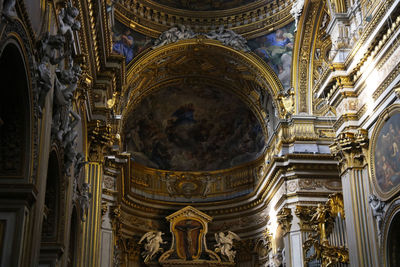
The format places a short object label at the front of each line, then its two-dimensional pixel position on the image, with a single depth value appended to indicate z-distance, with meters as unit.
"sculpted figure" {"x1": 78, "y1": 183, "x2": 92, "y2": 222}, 13.84
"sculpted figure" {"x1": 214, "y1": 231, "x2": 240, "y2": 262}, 26.28
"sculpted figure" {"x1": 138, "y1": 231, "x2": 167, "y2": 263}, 25.80
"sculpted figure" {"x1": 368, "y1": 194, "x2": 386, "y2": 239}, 12.81
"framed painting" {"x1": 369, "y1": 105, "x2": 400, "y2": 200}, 12.26
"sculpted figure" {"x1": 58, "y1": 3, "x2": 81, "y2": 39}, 10.44
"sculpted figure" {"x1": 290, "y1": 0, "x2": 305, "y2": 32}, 23.40
